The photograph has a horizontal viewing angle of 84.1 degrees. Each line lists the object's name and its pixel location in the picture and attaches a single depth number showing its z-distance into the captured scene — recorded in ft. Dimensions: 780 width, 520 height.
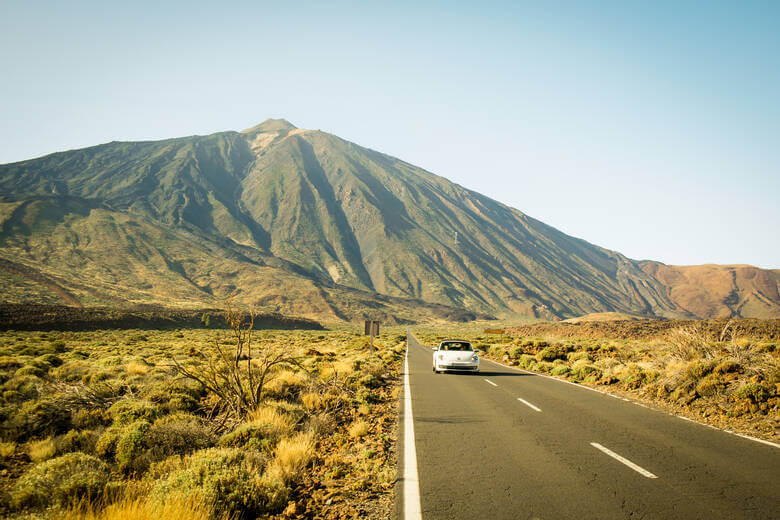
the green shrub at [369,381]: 45.88
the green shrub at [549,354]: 77.56
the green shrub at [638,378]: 45.24
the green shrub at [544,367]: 64.37
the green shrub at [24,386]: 37.73
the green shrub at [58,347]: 88.35
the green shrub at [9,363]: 56.60
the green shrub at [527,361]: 71.97
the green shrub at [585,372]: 53.62
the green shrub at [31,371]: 49.85
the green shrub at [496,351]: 99.35
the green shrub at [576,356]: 70.99
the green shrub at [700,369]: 38.14
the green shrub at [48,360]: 60.31
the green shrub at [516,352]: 88.03
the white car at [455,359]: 59.72
